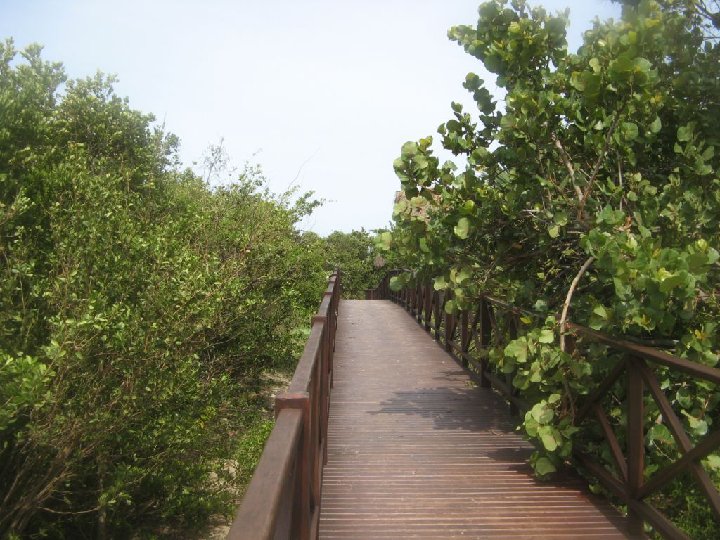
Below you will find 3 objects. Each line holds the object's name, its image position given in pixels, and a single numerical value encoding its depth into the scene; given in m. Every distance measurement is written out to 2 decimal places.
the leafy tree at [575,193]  3.50
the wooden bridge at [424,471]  2.12
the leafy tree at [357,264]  33.59
